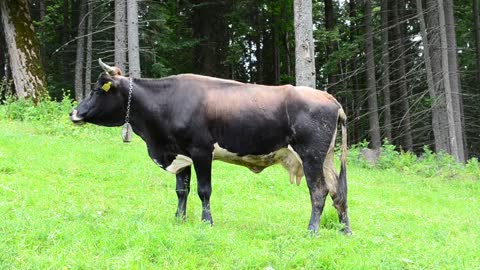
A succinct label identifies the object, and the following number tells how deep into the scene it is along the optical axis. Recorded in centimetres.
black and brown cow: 695
